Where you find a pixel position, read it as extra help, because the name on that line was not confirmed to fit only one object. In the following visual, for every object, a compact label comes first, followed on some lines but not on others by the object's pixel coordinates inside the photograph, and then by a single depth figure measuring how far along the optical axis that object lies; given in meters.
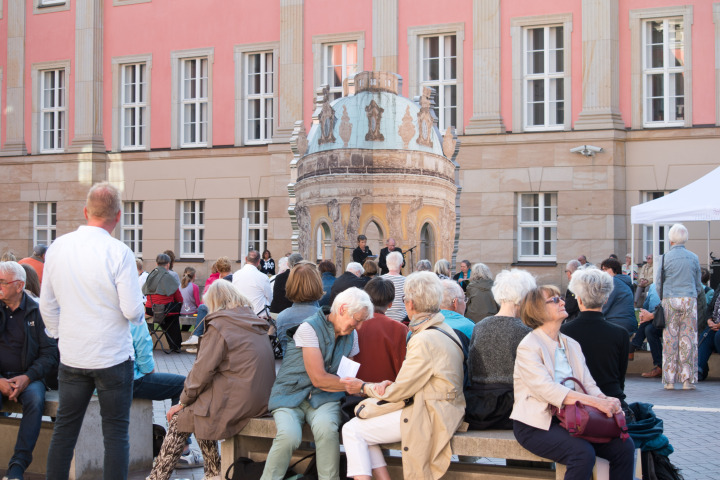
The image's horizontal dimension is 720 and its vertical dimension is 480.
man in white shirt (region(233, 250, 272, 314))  13.85
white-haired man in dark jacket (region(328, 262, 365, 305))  12.19
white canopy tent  15.01
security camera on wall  24.65
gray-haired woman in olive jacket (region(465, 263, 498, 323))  13.02
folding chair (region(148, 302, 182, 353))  16.30
